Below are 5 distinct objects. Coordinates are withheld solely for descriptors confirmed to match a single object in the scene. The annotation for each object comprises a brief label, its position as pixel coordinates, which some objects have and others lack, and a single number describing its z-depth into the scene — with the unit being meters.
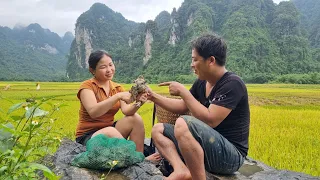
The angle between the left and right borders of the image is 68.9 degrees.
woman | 1.89
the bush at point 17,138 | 0.71
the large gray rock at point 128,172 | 1.54
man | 1.58
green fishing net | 1.57
